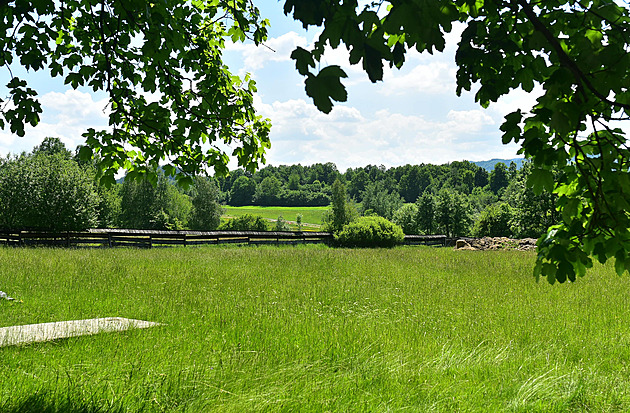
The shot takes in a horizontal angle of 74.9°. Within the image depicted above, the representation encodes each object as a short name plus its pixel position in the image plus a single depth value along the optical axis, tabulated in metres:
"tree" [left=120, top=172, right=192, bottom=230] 56.06
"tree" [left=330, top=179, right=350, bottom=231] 53.81
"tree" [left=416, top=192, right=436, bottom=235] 59.84
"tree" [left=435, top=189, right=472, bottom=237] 54.59
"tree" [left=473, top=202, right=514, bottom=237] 49.78
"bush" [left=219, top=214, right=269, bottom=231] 66.06
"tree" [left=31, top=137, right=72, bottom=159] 54.03
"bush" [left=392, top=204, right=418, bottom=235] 63.22
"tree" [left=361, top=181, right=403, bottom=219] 84.31
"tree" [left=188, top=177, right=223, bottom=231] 62.38
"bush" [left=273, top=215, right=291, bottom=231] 75.04
